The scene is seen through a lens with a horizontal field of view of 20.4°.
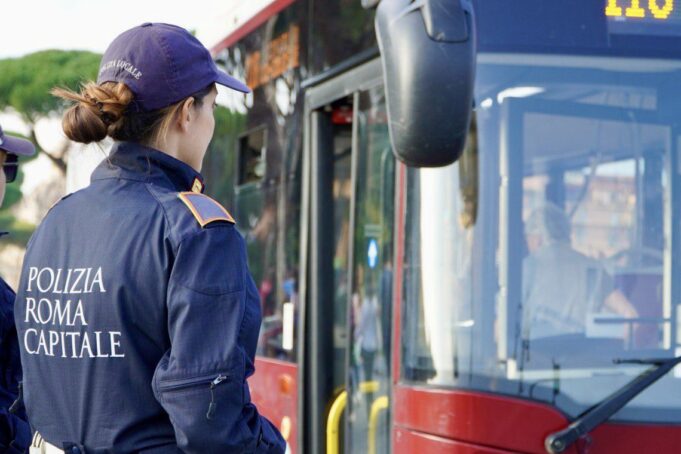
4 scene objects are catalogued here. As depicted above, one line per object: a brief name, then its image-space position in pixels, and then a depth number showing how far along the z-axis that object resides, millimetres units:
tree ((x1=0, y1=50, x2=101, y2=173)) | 55617
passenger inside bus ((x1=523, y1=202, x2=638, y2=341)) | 5749
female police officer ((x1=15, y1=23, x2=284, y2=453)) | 3359
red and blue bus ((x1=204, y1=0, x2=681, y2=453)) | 5598
